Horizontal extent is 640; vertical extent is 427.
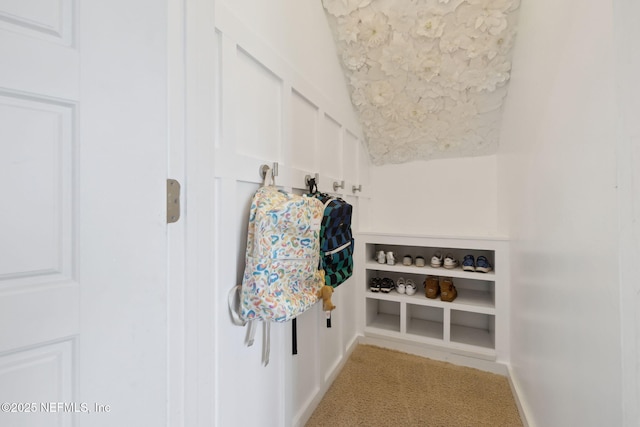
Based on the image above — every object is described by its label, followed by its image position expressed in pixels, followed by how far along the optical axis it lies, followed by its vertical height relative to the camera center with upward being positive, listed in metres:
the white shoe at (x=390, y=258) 1.90 -0.35
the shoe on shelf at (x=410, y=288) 1.87 -0.57
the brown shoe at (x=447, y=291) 1.73 -0.55
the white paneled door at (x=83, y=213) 0.36 +0.00
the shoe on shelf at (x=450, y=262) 1.78 -0.36
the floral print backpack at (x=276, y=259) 0.73 -0.14
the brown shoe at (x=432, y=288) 1.79 -0.55
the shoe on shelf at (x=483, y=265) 1.67 -0.36
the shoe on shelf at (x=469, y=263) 1.70 -0.35
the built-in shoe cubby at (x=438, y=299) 1.59 -0.61
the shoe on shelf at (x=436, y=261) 1.83 -0.36
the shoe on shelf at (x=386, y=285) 1.90 -0.56
